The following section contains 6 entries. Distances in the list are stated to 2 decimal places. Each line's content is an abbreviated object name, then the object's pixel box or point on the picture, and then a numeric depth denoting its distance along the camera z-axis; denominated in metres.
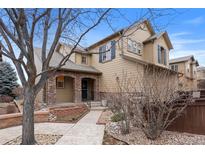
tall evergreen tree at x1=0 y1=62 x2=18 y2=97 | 9.99
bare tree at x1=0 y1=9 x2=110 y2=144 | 3.08
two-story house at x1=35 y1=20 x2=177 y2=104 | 8.85
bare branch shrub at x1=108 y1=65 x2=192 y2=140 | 3.48
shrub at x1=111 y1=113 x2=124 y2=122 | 4.01
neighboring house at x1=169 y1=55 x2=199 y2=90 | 13.23
